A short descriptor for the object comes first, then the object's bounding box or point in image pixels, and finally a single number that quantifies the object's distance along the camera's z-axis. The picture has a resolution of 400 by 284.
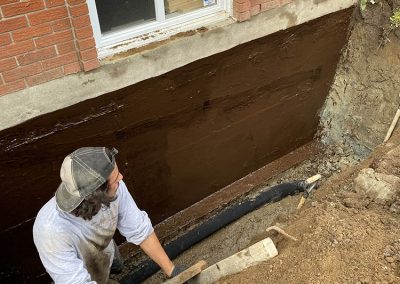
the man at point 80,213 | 2.36
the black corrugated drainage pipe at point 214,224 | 4.27
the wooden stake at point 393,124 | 5.44
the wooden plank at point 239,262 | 3.24
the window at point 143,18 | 3.55
